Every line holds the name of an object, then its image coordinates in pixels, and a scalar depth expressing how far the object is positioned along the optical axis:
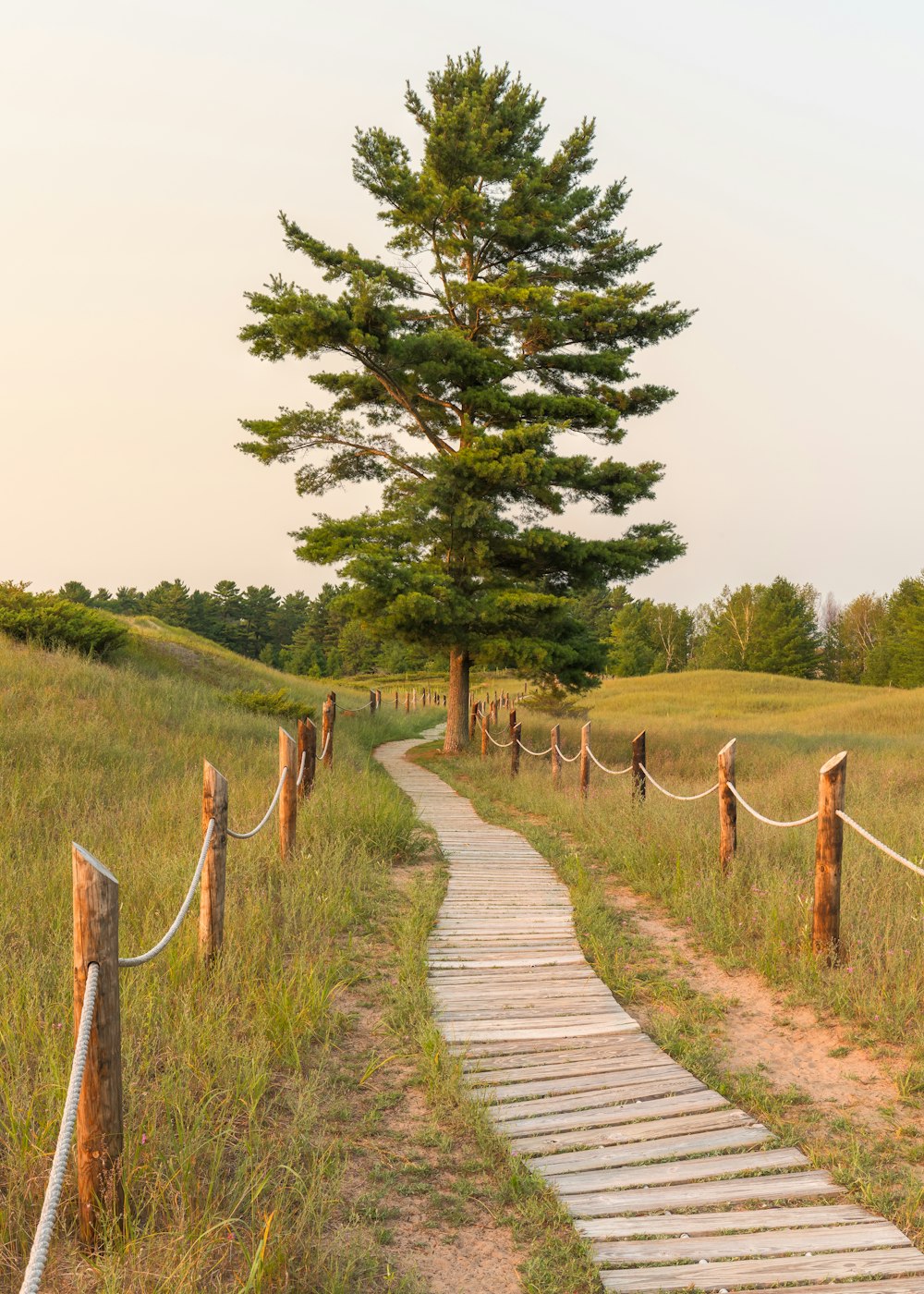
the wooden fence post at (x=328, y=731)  12.99
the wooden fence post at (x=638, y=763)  10.55
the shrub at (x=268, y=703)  18.06
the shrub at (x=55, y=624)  16.47
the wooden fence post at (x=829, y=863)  5.60
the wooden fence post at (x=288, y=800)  7.48
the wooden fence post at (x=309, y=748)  9.82
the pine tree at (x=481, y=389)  16.91
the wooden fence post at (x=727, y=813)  7.45
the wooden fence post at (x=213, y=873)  5.00
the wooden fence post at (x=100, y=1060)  2.66
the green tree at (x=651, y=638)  71.50
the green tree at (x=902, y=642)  57.16
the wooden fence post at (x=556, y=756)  13.72
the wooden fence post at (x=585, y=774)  11.98
